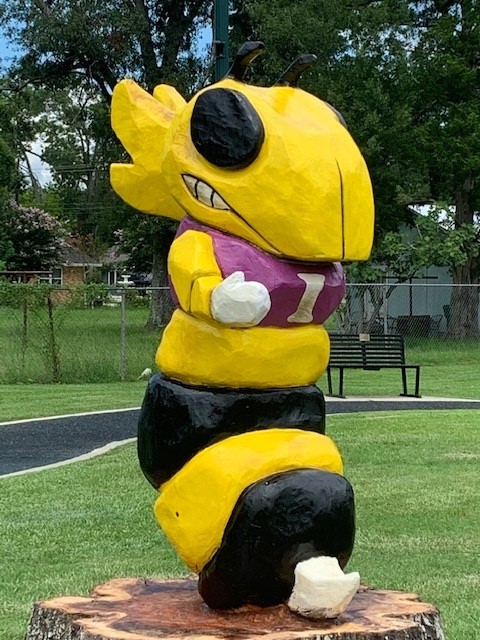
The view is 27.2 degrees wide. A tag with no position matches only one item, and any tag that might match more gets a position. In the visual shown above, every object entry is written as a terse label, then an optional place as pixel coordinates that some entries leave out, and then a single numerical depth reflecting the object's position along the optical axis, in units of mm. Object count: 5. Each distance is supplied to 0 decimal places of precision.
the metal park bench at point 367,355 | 14648
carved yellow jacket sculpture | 3406
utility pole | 8516
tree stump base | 3275
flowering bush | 45500
